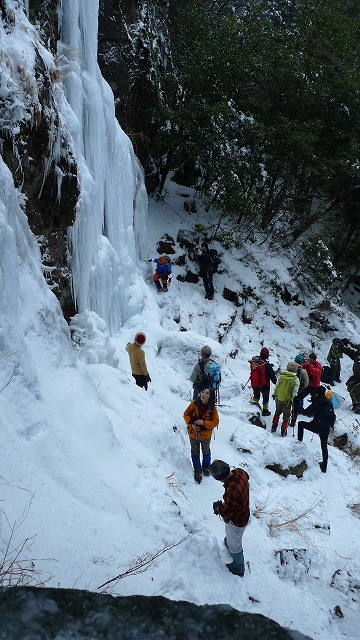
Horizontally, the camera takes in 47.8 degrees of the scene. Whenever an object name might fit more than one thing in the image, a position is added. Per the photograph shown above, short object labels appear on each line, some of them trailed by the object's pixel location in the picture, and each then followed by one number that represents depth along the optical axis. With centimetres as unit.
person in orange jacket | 461
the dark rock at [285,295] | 1425
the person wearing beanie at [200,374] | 585
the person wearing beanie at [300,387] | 737
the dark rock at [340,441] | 815
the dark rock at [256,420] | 734
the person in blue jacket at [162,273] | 1089
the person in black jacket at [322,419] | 633
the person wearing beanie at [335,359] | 1117
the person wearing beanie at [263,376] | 763
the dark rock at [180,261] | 1251
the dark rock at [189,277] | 1227
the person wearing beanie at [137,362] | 630
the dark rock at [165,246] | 1246
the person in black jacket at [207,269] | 1191
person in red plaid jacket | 362
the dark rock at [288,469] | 604
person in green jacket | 675
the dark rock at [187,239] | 1295
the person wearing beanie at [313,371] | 814
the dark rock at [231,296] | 1278
